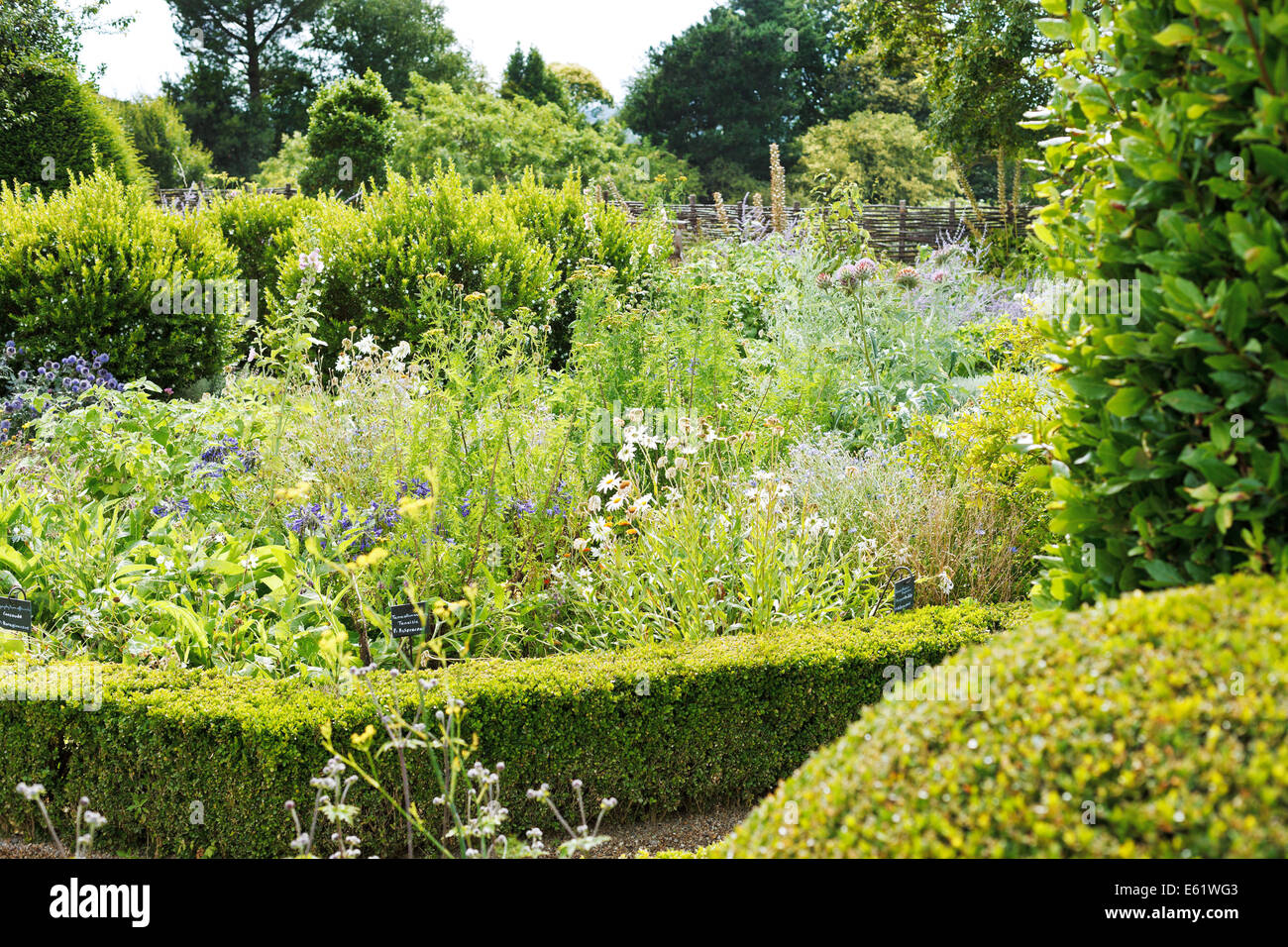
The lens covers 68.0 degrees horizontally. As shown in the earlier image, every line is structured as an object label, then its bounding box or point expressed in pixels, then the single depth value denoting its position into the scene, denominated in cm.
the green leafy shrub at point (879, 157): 2753
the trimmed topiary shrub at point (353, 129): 1784
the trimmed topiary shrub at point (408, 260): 730
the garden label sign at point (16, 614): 330
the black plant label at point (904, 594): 360
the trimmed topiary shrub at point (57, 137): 1355
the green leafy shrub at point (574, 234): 833
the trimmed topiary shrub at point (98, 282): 683
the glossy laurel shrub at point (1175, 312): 172
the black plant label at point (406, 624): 304
